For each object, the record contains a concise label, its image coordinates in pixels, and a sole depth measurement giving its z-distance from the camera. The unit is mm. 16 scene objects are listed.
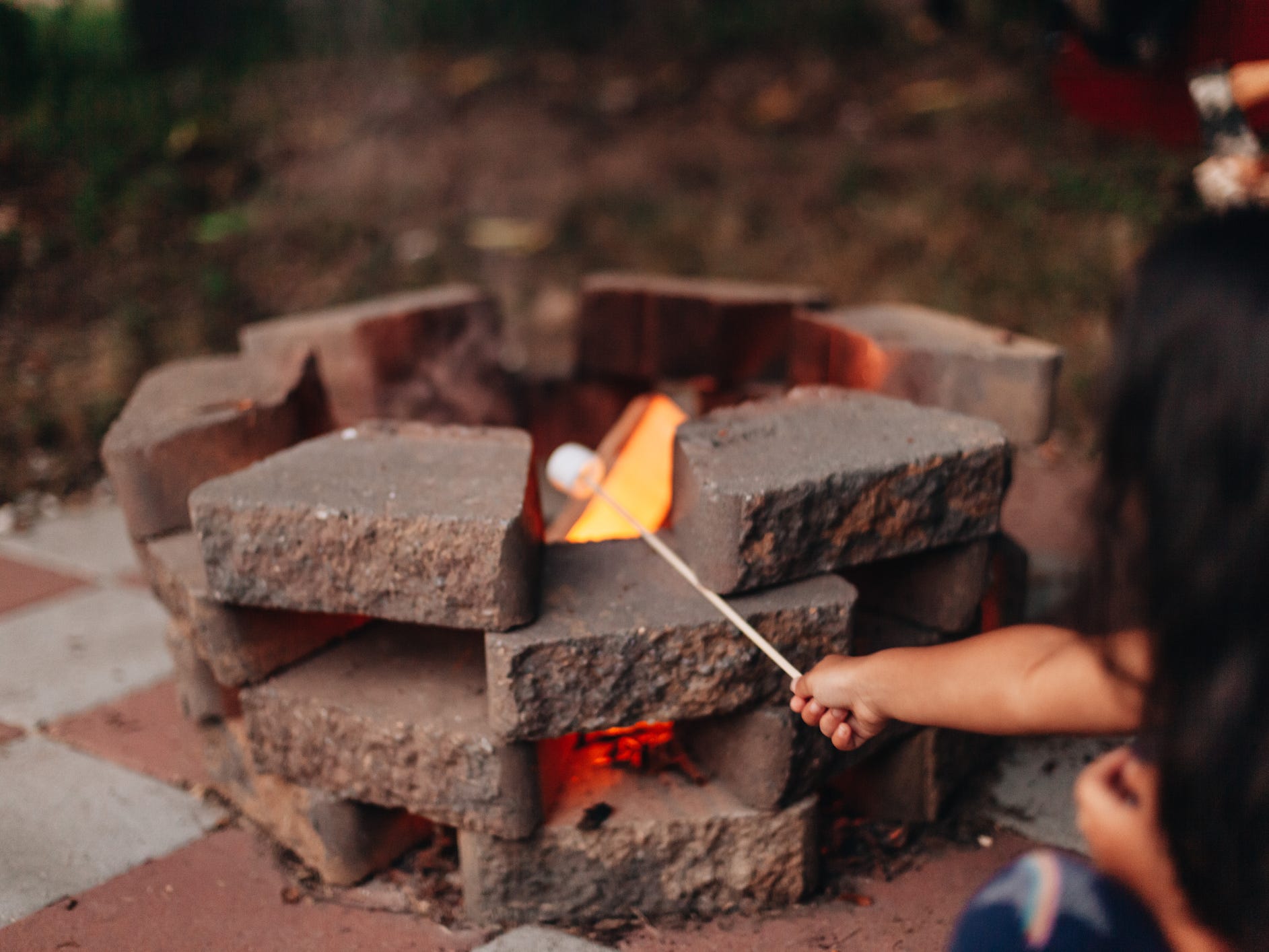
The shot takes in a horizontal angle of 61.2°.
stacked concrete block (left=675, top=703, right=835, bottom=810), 1827
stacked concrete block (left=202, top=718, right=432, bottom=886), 1968
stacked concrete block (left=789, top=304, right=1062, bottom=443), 2240
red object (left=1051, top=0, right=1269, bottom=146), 1839
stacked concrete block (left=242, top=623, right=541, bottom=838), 1800
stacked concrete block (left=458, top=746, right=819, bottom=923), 1870
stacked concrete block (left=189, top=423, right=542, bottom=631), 1665
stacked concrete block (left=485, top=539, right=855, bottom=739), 1702
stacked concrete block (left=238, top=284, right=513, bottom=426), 2684
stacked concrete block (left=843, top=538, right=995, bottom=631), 2021
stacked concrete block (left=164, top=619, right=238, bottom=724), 2164
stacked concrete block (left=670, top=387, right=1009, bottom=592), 1733
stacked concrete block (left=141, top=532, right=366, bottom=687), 1912
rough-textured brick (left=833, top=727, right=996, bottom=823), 2113
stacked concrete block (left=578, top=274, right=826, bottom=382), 2844
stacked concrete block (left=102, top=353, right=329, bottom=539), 2141
